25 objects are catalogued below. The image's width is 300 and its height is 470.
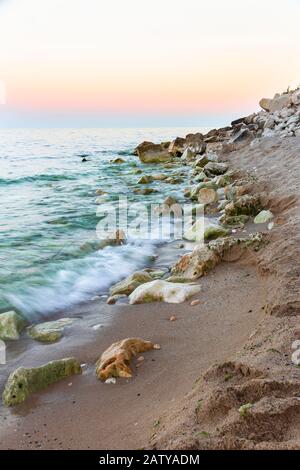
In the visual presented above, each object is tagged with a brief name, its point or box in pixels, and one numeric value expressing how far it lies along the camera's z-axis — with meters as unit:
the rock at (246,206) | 6.64
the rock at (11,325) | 3.71
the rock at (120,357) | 2.79
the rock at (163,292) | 3.92
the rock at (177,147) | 21.62
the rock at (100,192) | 11.75
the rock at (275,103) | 22.45
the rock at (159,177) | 14.20
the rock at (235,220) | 6.29
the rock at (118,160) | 21.22
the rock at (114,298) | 4.25
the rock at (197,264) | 4.42
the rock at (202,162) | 14.88
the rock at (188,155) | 19.67
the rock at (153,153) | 21.02
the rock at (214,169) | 12.47
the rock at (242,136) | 17.52
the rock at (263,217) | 5.99
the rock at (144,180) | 13.61
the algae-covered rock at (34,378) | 2.74
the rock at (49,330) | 3.62
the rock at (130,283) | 4.39
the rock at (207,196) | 8.90
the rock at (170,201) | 9.08
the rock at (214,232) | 5.82
